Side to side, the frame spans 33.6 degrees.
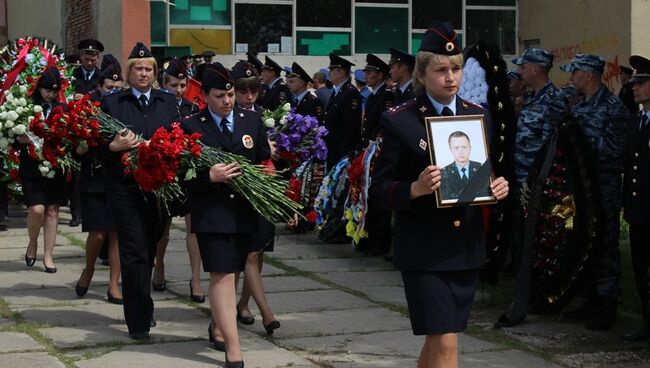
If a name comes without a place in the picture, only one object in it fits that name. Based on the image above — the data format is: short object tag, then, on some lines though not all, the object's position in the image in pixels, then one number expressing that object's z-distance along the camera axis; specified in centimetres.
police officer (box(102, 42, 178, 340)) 752
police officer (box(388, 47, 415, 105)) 1064
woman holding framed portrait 502
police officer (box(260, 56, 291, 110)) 1503
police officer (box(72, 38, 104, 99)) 1400
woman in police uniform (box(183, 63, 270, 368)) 659
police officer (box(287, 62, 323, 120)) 1402
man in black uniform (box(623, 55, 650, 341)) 745
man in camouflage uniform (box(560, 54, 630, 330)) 799
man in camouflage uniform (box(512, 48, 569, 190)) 823
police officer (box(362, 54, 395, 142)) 1112
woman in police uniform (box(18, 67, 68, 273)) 1044
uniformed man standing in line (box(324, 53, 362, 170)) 1295
